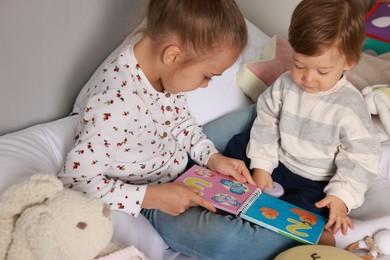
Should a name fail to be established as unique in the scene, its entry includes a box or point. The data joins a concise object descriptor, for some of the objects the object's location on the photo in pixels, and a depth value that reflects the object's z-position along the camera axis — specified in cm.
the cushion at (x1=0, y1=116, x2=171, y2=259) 96
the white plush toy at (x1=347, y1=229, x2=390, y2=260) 101
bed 99
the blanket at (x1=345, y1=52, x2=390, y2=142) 145
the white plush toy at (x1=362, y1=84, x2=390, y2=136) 127
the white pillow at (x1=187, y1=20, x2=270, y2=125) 137
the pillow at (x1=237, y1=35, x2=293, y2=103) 144
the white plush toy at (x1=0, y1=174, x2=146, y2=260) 73
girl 93
